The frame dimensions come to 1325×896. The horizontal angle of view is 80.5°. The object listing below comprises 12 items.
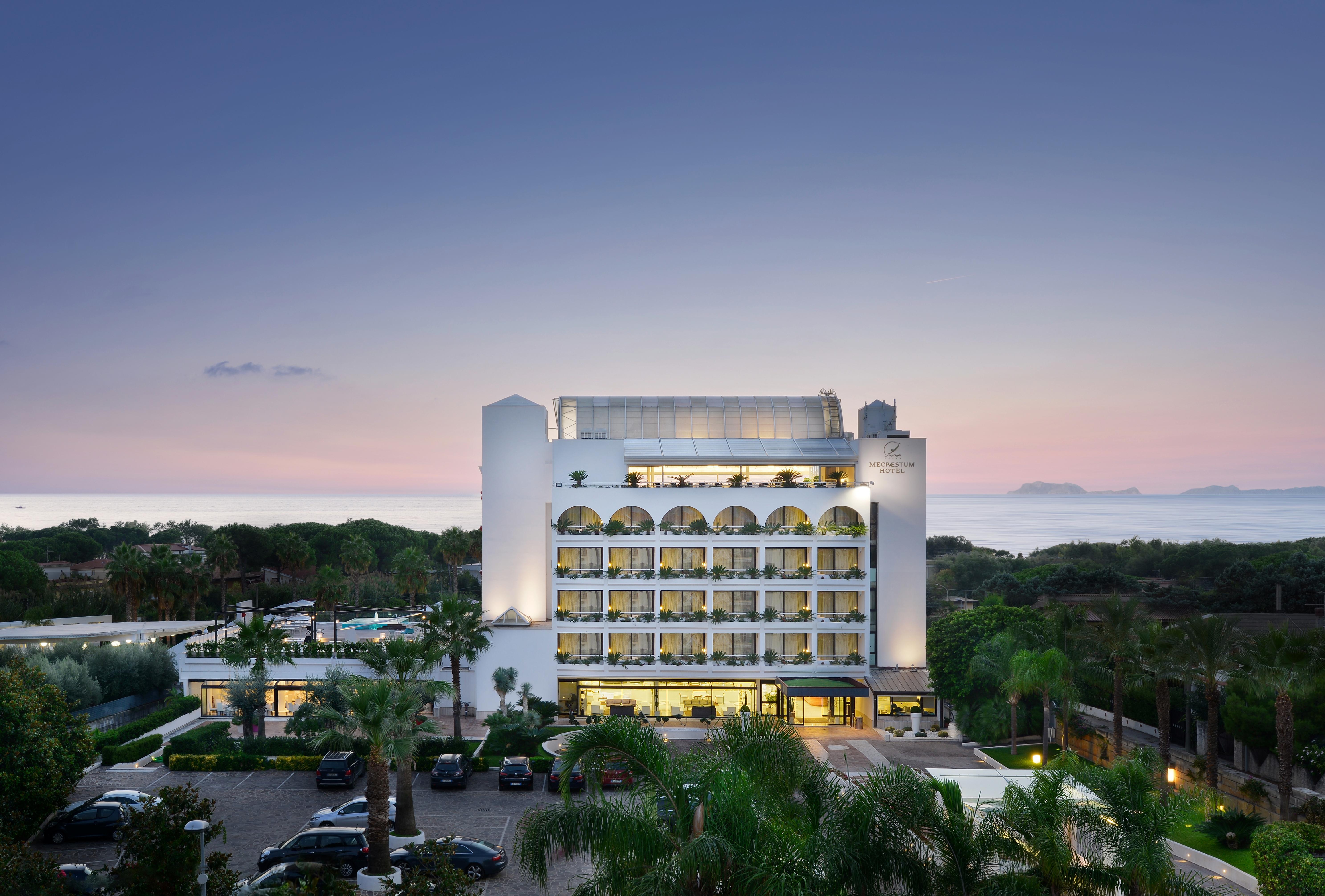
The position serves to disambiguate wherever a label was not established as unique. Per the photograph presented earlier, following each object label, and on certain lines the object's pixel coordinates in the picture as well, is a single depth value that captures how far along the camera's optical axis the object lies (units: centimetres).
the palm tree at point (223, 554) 6844
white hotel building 4575
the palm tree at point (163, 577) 6016
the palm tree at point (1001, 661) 3678
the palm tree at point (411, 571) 7119
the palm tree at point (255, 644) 3897
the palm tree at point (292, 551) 8431
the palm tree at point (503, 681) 4462
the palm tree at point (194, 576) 6309
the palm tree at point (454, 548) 8106
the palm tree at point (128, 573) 5838
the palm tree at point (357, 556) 7831
